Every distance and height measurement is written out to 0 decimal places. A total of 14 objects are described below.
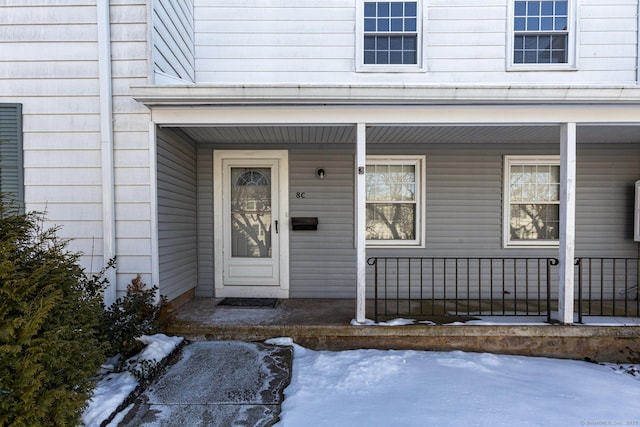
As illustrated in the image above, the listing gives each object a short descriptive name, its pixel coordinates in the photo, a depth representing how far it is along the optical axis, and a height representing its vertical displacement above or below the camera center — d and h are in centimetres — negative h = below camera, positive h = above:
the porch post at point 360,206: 358 +1
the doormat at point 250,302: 456 -131
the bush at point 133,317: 311 -107
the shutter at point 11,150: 358 +57
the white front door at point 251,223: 503 -25
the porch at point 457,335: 361 -135
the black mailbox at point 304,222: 502 -23
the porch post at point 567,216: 356 -9
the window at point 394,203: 514 +6
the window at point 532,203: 512 +7
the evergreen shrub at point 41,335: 186 -76
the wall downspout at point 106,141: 355 +66
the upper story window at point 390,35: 498 +248
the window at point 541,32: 497 +252
